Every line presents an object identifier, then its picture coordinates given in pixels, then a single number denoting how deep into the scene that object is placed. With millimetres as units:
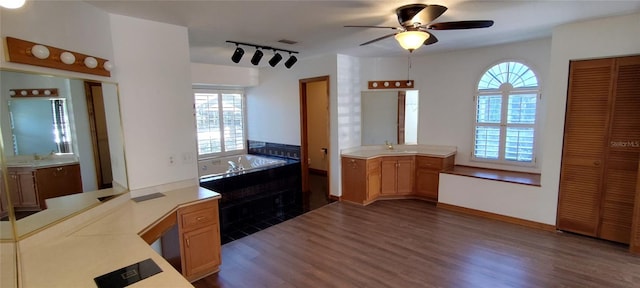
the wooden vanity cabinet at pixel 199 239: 2594
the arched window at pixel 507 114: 4258
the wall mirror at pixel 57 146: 1726
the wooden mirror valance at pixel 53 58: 1704
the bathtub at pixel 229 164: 5660
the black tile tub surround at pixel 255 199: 4062
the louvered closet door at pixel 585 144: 3264
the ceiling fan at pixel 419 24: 2289
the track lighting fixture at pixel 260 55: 3711
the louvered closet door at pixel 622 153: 3113
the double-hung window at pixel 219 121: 5969
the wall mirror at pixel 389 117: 5340
